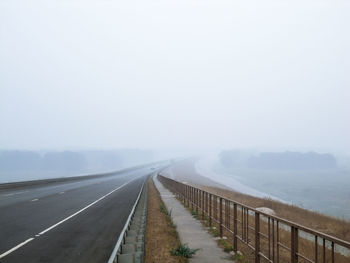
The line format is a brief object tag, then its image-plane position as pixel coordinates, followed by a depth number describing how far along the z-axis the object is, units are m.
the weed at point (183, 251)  9.07
